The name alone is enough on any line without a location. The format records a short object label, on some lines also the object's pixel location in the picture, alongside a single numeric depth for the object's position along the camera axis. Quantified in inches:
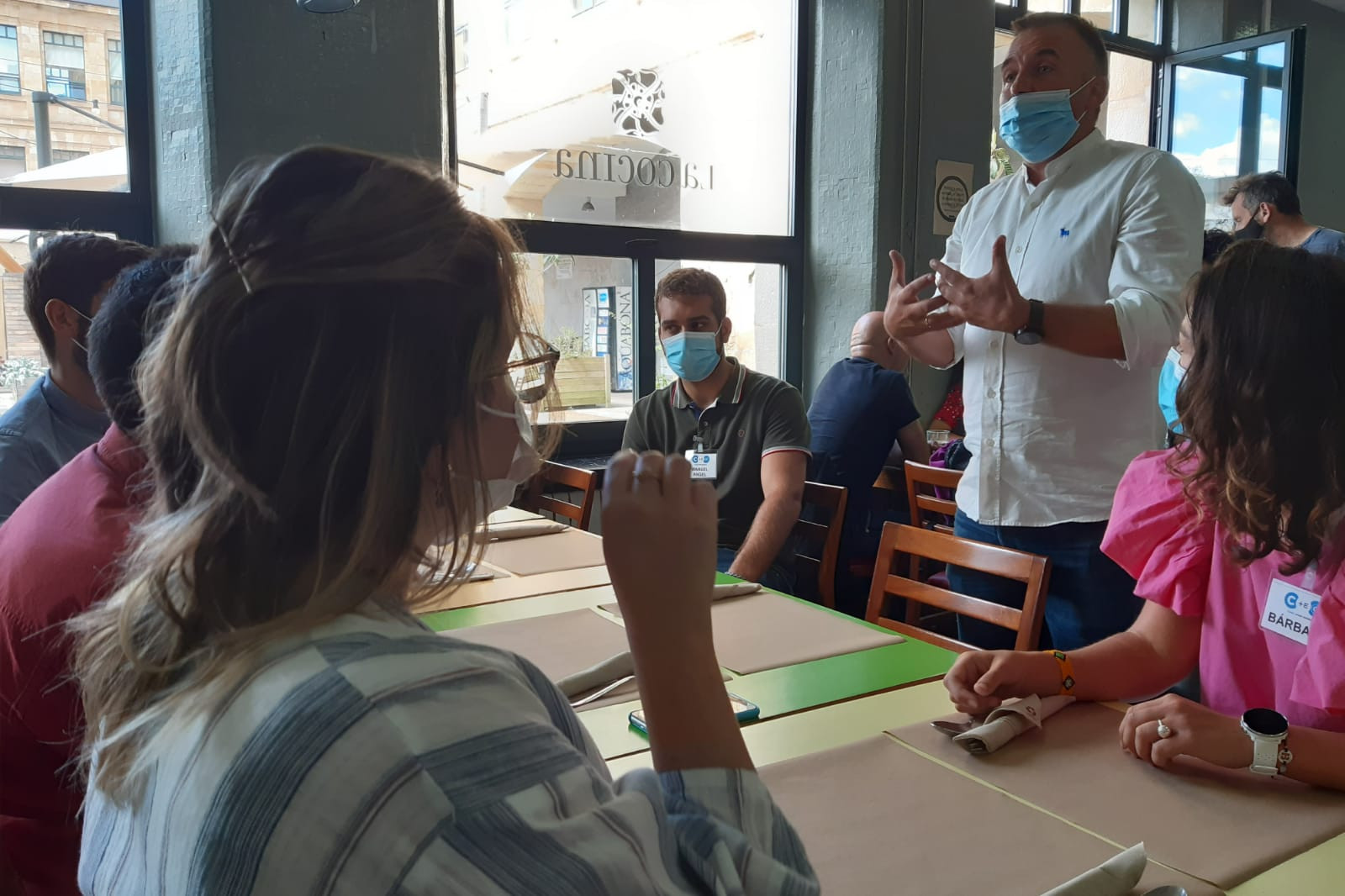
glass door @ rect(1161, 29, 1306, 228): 219.6
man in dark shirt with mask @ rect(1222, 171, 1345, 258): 190.7
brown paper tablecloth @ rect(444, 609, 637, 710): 58.8
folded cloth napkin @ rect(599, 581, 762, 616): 73.6
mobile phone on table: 48.8
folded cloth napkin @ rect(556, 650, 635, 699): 52.4
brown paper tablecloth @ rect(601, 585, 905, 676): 60.2
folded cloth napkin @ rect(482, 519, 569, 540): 96.4
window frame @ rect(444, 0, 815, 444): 156.9
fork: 51.9
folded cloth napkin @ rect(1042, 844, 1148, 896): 31.9
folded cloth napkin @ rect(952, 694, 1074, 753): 44.6
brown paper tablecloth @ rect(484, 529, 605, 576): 84.9
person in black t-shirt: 129.6
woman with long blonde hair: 20.9
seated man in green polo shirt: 111.7
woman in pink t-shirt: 43.4
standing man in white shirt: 73.7
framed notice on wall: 176.9
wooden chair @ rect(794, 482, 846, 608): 94.0
